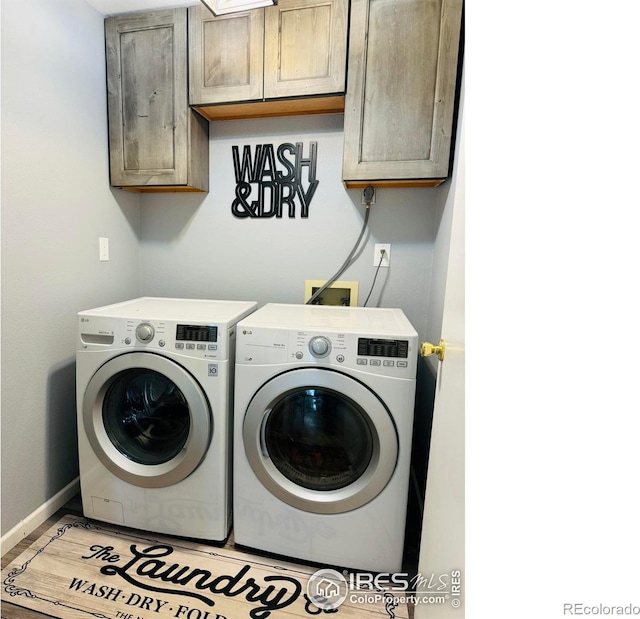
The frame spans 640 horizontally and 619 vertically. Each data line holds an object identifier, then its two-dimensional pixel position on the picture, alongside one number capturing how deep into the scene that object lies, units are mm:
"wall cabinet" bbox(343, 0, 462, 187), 1300
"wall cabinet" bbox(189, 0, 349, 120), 1383
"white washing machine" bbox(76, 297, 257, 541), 1232
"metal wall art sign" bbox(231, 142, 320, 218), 1756
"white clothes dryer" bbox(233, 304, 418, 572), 1137
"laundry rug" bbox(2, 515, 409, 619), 1109
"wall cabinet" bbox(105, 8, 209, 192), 1533
